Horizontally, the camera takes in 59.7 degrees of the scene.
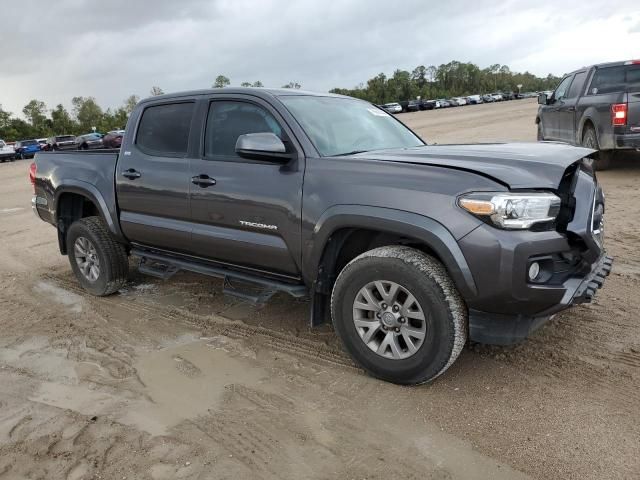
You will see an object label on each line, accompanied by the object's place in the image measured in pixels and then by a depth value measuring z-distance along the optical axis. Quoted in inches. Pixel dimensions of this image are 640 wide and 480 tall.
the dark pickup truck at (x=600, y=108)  348.2
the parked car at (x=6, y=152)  1462.7
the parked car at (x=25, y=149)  1550.2
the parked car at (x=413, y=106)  2578.7
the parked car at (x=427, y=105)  2659.9
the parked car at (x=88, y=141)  1423.5
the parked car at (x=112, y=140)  1209.4
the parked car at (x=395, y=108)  2374.9
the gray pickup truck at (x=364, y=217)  119.5
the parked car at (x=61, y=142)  1523.1
